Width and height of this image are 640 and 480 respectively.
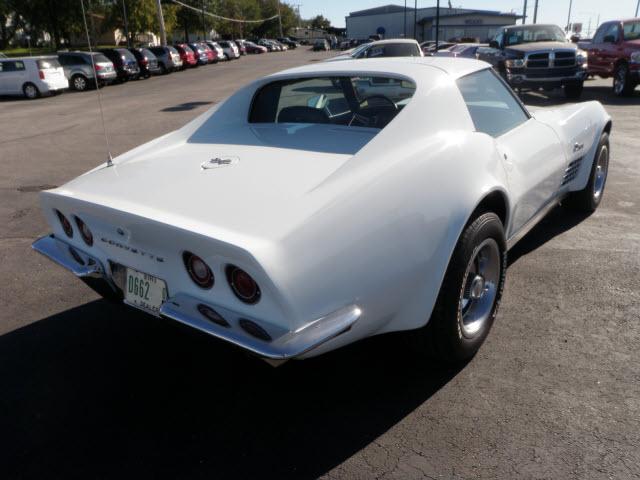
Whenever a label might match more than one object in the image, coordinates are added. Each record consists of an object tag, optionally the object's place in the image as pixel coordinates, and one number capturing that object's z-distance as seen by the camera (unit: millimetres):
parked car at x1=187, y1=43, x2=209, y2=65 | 34875
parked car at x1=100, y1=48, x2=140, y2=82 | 24438
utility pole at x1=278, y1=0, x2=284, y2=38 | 97506
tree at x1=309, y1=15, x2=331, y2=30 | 140500
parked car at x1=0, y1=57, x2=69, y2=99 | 19297
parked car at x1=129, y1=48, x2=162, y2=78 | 26594
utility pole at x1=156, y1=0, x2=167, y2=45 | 37719
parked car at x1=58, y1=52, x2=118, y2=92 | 21500
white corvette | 2020
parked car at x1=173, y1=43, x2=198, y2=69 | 32156
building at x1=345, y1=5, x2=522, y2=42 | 74375
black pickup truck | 12680
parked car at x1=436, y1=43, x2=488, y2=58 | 19516
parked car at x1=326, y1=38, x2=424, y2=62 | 13289
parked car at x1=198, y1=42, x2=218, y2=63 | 37094
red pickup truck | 12609
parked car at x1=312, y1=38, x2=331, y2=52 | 64113
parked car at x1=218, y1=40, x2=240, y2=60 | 43219
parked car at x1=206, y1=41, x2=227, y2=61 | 38666
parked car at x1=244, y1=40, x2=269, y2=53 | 57469
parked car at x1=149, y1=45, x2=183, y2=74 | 29141
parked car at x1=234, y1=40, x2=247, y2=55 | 52878
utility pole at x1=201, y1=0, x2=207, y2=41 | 60328
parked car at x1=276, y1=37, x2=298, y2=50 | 74838
